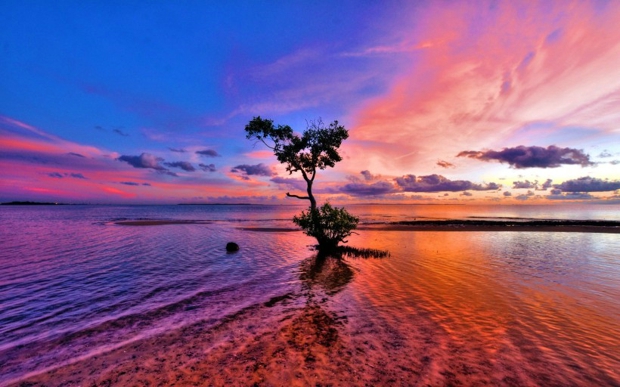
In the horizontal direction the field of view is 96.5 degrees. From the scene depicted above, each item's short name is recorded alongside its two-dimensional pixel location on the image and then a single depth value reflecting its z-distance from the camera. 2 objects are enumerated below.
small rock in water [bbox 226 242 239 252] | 30.38
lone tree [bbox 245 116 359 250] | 28.69
